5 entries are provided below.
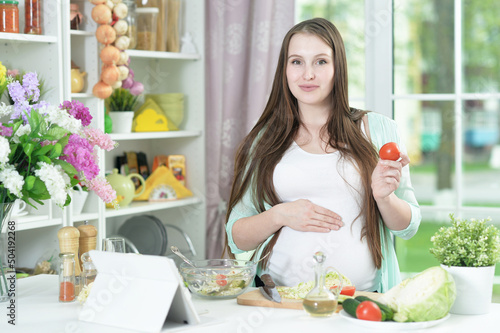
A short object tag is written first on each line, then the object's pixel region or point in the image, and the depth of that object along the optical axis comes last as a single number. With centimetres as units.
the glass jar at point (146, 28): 339
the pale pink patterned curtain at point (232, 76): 339
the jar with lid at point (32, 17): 277
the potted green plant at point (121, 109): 328
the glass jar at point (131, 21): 328
